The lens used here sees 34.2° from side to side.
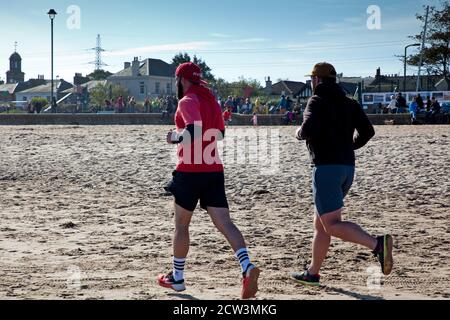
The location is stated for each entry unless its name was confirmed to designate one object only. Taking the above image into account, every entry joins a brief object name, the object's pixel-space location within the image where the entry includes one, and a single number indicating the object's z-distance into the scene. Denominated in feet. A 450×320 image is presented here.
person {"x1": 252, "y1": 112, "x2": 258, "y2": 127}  103.95
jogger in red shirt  17.79
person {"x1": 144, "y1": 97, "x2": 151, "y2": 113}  145.28
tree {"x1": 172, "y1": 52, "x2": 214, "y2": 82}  308.77
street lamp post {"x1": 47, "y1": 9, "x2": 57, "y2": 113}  122.98
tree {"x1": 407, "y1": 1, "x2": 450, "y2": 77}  165.17
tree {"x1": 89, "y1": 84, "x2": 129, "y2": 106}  262.92
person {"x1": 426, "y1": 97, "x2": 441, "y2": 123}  101.45
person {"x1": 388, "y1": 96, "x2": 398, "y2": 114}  115.27
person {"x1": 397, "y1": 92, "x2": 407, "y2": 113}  111.86
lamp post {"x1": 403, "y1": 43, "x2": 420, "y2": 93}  158.77
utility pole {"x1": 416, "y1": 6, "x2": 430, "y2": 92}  159.76
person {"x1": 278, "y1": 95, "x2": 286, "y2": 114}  115.96
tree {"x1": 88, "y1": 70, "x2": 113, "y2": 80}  388.78
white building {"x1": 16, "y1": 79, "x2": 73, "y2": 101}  374.92
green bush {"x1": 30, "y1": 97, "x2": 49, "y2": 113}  159.58
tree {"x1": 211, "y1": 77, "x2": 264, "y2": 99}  284.00
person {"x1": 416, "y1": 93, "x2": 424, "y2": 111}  103.38
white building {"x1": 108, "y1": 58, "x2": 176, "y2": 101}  323.27
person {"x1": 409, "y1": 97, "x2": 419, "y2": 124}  99.37
